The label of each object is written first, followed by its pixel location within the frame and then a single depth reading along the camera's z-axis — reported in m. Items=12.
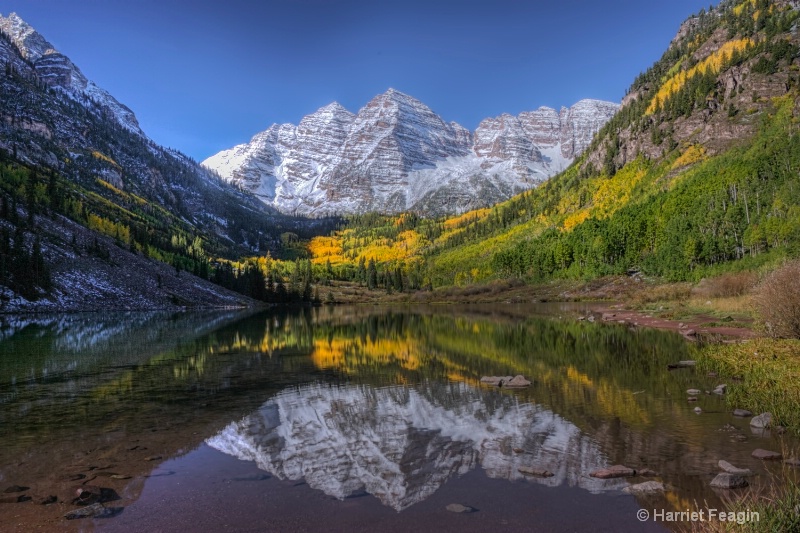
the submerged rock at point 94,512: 11.12
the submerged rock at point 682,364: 28.65
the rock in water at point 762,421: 16.28
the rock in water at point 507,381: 25.61
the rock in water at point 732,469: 12.47
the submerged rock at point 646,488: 11.92
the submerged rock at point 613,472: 13.04
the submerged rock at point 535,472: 13.39
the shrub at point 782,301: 27.92
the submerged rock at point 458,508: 11.29
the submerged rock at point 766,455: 13.41
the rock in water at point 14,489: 12.58
